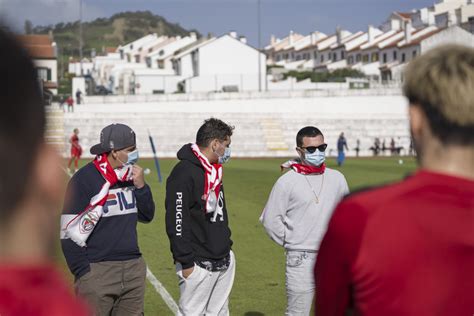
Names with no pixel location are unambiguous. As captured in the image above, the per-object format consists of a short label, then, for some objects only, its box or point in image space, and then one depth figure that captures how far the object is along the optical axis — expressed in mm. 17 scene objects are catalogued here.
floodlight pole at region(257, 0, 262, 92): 81219
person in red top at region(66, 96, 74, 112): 62469
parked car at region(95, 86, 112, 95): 85131
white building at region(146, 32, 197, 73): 119388
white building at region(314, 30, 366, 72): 134625
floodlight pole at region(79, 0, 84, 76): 80062
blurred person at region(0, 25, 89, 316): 1575
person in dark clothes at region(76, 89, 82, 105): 68000
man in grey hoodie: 7348
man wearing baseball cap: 6551
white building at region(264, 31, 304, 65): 166000
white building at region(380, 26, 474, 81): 100262
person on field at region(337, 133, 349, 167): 41219
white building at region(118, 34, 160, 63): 170125
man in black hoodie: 7133
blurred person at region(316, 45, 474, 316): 2322
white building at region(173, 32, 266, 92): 94688
